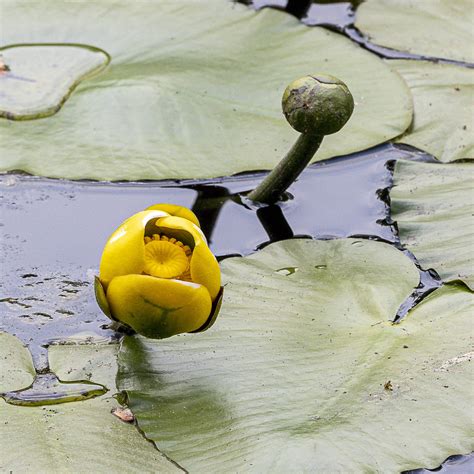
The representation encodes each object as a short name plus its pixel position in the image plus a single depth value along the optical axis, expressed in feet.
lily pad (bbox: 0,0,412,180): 6.98
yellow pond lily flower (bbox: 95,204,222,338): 6.56
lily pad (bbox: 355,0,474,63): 7.33
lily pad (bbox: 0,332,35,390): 6.60
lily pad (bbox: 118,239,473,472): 6.54
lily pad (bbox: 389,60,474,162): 7.08
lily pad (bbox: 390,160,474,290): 6.82
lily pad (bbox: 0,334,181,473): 6.50
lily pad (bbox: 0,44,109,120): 7.04
